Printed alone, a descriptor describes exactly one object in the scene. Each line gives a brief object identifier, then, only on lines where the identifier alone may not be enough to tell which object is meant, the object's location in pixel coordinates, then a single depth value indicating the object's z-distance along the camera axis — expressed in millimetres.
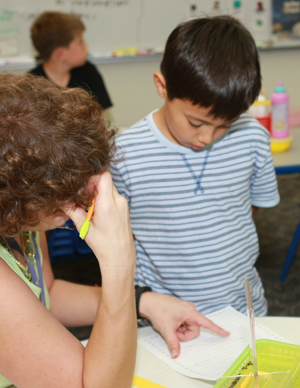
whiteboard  3688
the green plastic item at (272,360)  803
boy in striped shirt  1254
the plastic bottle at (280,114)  2250
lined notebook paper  916
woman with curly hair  744
